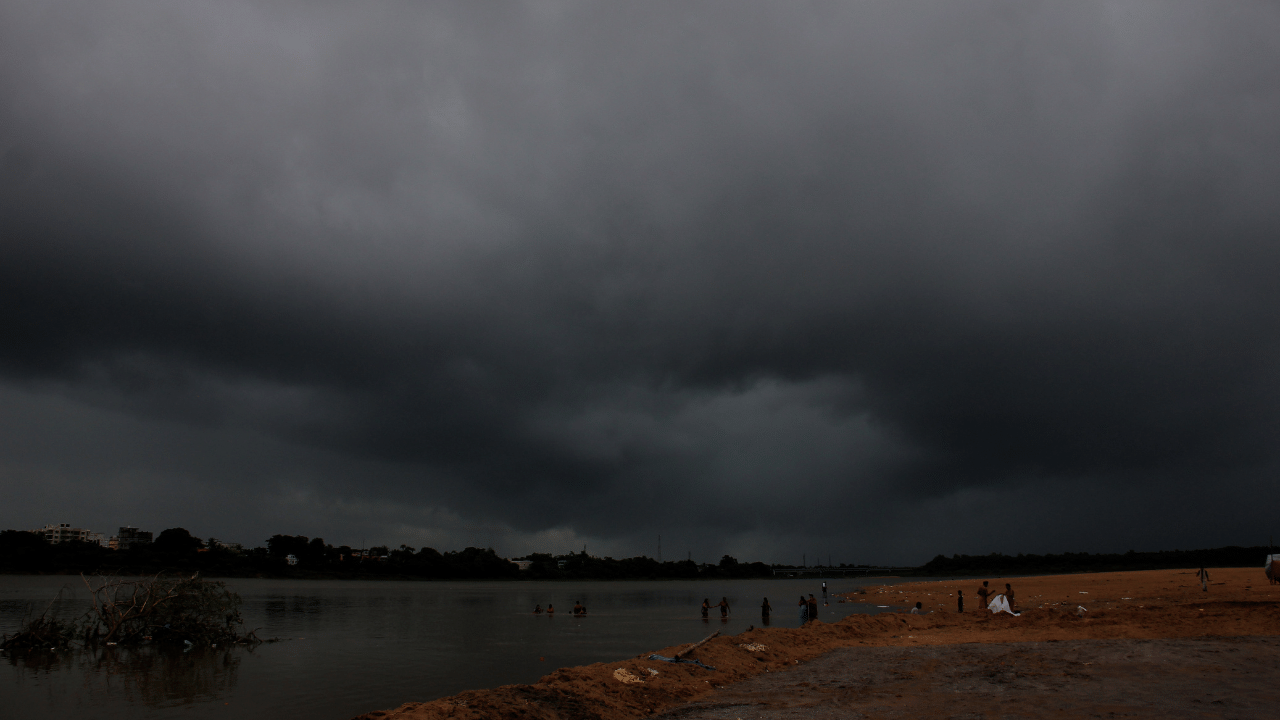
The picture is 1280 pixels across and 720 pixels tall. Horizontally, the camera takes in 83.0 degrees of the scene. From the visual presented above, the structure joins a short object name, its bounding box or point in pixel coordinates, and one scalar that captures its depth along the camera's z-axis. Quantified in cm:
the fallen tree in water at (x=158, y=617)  4316
